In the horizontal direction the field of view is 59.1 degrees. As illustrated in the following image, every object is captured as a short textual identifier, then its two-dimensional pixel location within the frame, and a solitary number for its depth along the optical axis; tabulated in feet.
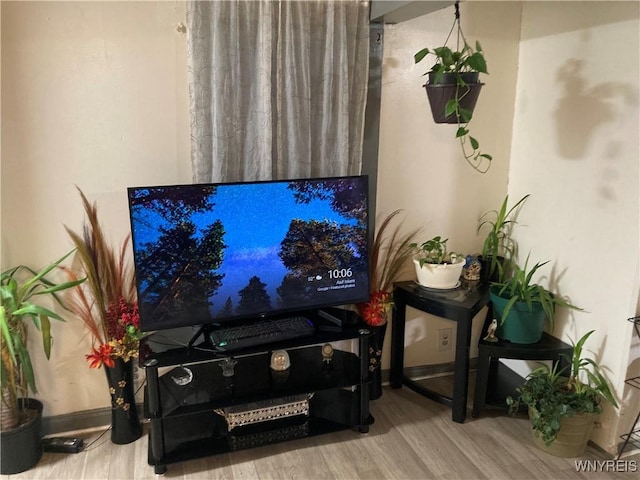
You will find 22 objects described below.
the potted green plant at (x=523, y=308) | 8.48
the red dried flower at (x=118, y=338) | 7.72
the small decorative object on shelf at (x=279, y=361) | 8.38
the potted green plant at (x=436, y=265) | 8.91
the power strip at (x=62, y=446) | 8.00
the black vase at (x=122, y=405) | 7.95
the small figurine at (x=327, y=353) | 8.60
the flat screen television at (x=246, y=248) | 7.35
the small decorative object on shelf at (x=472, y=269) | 9.60
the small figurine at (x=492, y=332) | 8.75
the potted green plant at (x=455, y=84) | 7.63
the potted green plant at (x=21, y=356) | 7.17
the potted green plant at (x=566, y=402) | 7.74
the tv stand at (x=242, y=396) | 7.52
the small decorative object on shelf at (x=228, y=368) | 8.27
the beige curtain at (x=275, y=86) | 7.63
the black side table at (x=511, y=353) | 8.50
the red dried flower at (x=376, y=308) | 8.99
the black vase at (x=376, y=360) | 9.12
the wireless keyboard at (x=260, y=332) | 7.61
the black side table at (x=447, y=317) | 8.52
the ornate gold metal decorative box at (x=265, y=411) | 8.11
